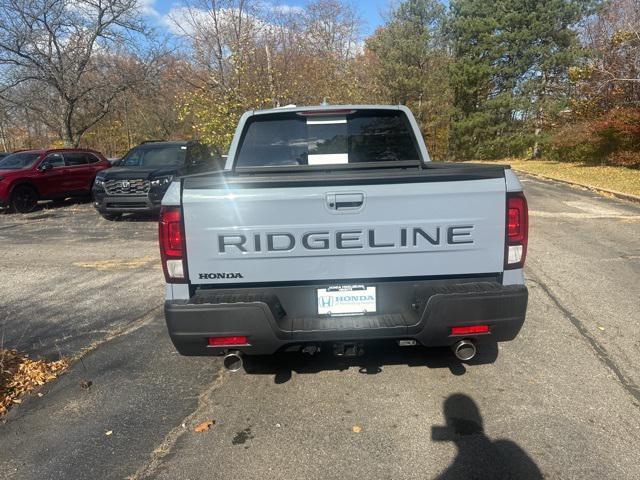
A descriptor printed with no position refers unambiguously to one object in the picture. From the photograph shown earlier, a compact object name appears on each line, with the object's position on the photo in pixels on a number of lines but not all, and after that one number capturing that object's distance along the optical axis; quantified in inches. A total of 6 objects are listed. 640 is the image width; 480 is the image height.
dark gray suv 448.8
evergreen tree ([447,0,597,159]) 1306.6
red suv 538.3
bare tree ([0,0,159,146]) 783.7
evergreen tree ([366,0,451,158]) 1393.9
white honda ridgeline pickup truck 116.2
